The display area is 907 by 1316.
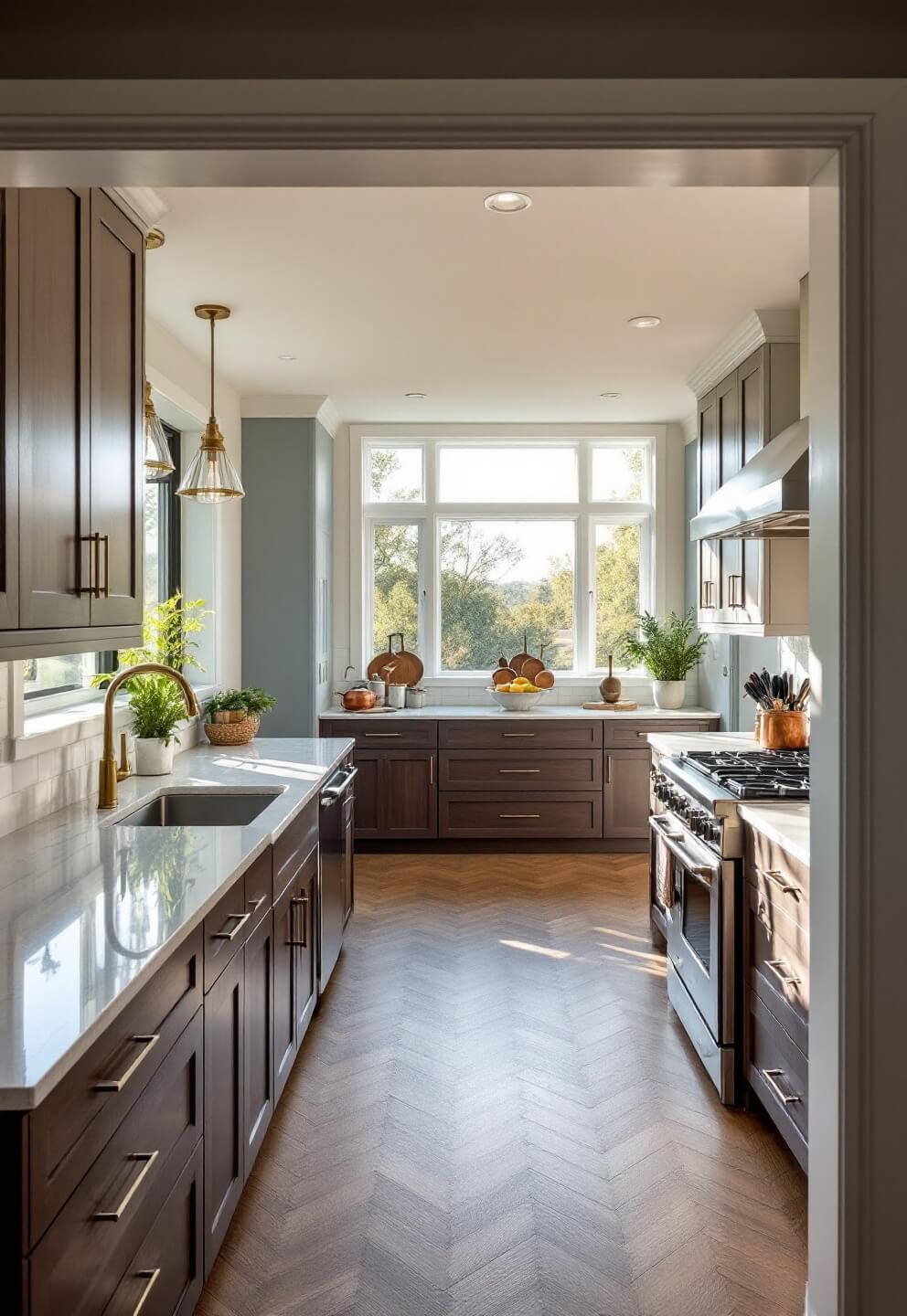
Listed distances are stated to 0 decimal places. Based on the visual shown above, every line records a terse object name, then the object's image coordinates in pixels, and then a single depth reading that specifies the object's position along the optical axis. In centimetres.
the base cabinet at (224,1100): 201
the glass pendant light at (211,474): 367
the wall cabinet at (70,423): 188
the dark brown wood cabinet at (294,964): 277
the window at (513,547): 661
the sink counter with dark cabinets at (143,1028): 122
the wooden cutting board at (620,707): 610
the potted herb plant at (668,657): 615
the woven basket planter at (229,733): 422
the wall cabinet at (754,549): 390
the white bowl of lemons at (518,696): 610
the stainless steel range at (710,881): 291
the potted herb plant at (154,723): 340
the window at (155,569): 341
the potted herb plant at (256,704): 439
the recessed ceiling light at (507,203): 290
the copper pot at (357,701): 604
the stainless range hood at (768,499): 289
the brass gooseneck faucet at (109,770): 280
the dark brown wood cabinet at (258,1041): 236
